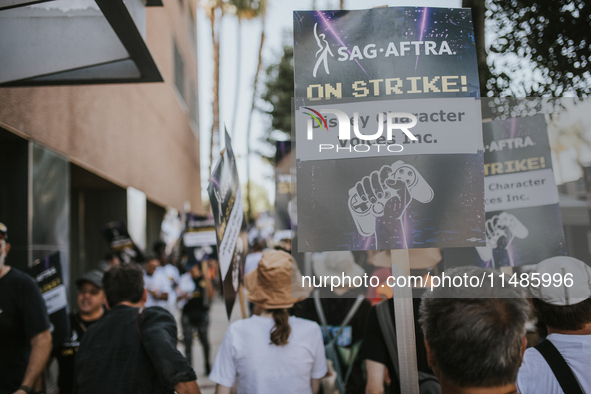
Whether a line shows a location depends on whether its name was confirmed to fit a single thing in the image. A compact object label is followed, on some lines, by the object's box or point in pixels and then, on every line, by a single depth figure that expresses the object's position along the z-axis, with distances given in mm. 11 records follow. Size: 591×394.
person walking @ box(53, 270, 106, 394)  4105
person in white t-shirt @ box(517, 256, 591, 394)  2156
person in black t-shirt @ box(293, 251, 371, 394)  3652
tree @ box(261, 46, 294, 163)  22361
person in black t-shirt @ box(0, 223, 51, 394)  3242
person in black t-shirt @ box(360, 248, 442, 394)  2637
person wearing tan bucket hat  2643
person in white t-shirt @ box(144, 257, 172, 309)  7480
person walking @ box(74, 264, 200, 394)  2555
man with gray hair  1574
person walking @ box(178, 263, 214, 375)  7320
